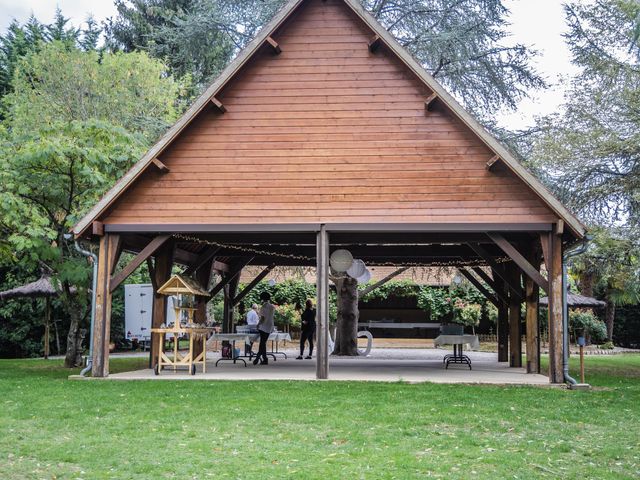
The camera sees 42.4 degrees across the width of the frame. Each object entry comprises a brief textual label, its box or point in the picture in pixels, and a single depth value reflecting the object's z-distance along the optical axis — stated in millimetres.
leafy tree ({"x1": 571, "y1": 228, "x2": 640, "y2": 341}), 17219
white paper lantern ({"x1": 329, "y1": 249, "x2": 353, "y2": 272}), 17469
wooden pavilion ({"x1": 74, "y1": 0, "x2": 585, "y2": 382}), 14609
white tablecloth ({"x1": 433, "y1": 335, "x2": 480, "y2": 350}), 18203
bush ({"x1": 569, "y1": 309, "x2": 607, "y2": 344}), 33281
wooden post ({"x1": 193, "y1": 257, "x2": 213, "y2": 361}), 19600
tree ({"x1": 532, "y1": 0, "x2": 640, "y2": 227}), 17359
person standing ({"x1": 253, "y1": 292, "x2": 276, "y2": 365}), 18328
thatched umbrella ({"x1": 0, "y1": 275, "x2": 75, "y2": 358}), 22969
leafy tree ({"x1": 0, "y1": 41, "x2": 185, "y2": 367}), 15680
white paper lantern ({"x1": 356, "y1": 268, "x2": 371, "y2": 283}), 19006
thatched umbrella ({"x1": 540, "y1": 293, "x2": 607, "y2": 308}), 25648
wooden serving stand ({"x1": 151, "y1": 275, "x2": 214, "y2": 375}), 15305
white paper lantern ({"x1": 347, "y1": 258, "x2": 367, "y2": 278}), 18423
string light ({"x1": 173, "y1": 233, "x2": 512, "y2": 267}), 17495
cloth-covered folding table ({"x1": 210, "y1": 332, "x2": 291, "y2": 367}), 17344
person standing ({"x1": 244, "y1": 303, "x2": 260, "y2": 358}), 22844
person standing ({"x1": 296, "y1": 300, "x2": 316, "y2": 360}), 21641
